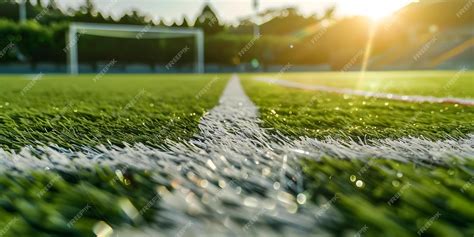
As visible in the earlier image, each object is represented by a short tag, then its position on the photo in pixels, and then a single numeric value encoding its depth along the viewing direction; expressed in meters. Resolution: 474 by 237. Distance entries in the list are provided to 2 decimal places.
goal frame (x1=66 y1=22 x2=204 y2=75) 24.14
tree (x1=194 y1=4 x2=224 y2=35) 38.78
